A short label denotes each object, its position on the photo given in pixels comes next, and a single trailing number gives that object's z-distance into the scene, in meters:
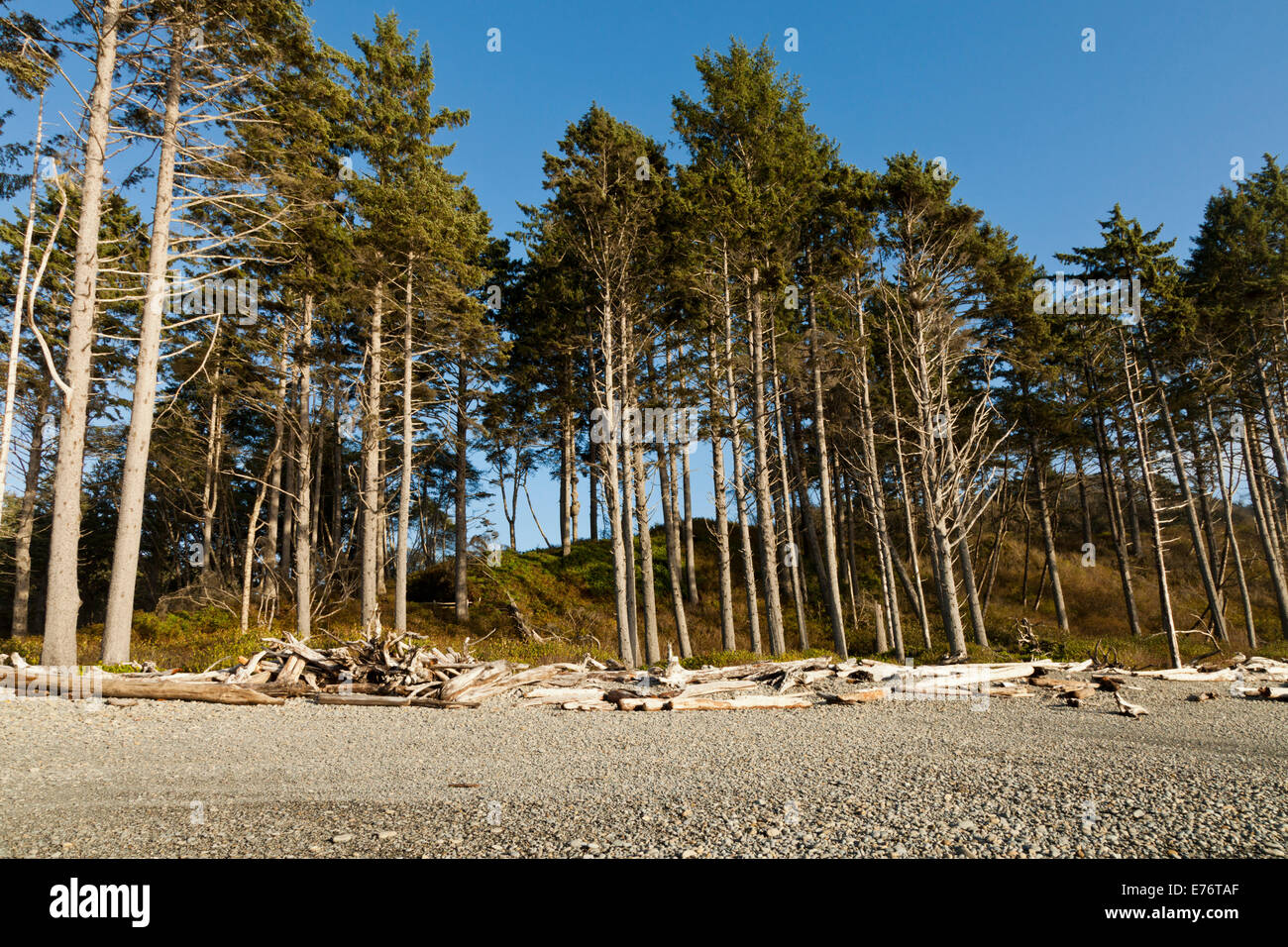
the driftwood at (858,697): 10.26
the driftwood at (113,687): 8.93
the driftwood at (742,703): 9.81
